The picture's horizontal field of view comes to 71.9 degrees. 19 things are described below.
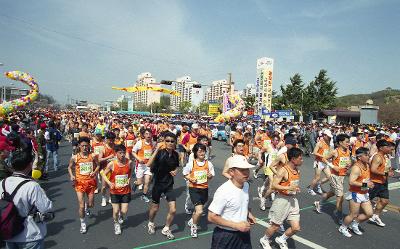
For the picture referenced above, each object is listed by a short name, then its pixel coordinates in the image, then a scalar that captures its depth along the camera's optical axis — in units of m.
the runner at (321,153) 7.83
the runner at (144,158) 7.19
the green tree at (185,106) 112.06
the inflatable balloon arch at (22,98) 15.28
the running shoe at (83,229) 5.12
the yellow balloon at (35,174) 3.49
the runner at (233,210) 2.81
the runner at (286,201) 4.52
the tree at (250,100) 55.48
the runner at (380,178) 5.63
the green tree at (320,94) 39.75
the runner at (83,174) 5.18
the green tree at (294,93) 42.41
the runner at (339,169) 5.89
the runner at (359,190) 5.07
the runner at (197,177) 5.07
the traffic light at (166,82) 27.58
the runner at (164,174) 4.99
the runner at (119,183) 5.04
